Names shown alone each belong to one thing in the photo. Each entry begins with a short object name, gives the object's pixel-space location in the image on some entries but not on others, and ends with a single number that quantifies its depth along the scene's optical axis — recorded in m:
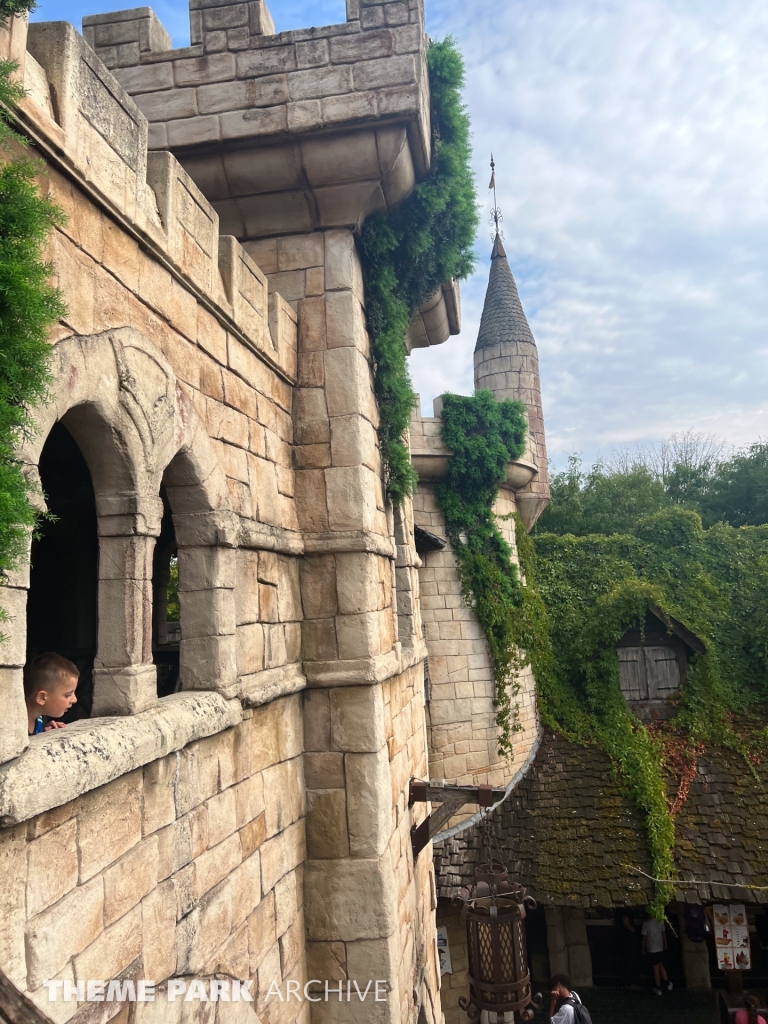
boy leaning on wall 2.32
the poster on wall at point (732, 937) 8.52
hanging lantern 5.36
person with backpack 6.38
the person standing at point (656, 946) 9.76
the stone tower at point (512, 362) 11.45
